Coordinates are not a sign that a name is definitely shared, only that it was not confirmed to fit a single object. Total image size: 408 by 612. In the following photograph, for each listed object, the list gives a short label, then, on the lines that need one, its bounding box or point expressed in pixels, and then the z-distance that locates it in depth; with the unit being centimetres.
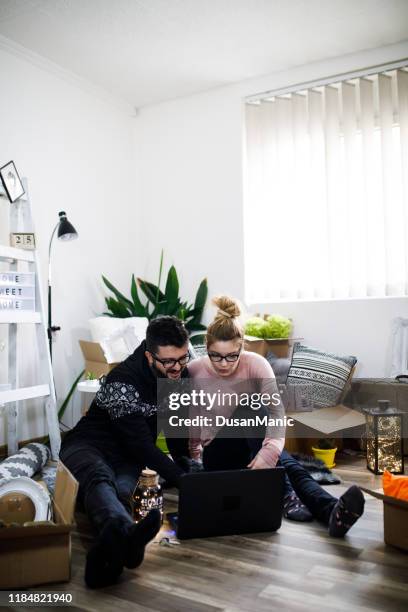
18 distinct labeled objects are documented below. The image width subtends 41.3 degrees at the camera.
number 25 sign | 302
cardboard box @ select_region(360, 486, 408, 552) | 167
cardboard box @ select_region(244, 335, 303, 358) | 343
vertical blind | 354
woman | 188
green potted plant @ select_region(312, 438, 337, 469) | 284
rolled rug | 238
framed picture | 301
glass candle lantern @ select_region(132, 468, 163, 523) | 187
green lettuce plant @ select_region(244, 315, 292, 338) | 356
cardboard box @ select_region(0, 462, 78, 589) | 140
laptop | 169
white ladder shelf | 288
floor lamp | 328
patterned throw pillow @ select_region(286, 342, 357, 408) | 312
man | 166
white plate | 172
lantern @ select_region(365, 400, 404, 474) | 267
